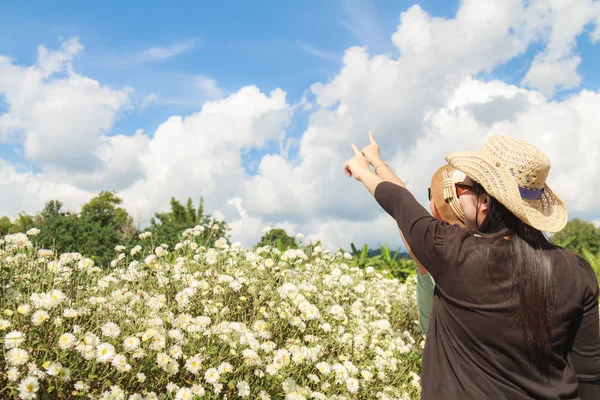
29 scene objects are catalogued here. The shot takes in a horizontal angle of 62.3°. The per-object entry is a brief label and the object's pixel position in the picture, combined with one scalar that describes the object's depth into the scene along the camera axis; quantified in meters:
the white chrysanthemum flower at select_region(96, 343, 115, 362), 2.39
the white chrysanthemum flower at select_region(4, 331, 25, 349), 2.31
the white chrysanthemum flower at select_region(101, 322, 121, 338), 2.58
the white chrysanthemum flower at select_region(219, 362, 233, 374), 2.82
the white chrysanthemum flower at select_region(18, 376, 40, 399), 2.15
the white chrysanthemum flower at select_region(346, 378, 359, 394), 3.31
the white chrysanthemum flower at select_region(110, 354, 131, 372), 2.43
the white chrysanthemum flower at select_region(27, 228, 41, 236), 3.92
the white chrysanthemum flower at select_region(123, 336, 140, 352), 2.56
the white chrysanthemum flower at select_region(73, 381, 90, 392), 2.34
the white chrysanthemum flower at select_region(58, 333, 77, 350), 2.40
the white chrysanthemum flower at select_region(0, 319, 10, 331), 2.40
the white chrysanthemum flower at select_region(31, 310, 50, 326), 2.43
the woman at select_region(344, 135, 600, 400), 1.95
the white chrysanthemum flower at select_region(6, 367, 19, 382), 2.23
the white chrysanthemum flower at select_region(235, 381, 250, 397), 2.82
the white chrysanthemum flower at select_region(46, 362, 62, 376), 2.23
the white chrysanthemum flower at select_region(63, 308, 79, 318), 2.60
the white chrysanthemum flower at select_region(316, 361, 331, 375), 3.33
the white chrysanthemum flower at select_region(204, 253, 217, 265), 3.98
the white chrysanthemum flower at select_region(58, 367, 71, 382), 2.29
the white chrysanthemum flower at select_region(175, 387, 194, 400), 2.63
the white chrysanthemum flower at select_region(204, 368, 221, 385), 2.74
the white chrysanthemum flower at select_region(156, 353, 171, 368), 2.63
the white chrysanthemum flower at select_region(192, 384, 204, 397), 2.71
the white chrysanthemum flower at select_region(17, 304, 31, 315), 2.48
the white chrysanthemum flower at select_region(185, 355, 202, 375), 2.75
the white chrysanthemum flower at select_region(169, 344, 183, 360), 2.76
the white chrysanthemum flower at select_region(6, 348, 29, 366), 2.26
